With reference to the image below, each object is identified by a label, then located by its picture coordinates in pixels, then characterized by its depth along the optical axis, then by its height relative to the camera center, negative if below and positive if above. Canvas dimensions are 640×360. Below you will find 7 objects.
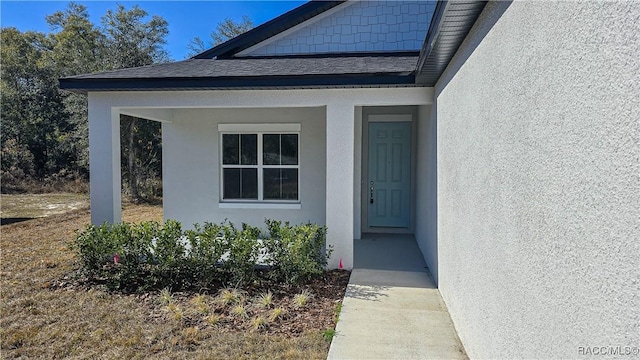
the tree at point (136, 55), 18.28 +5.73
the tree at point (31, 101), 23.89 +4.65
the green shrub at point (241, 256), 5.89 -1.27
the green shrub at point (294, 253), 5.87 -1.24
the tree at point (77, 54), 18.56 +6.97
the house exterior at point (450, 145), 1.63 +0.29
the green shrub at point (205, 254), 6.01 -1.26
